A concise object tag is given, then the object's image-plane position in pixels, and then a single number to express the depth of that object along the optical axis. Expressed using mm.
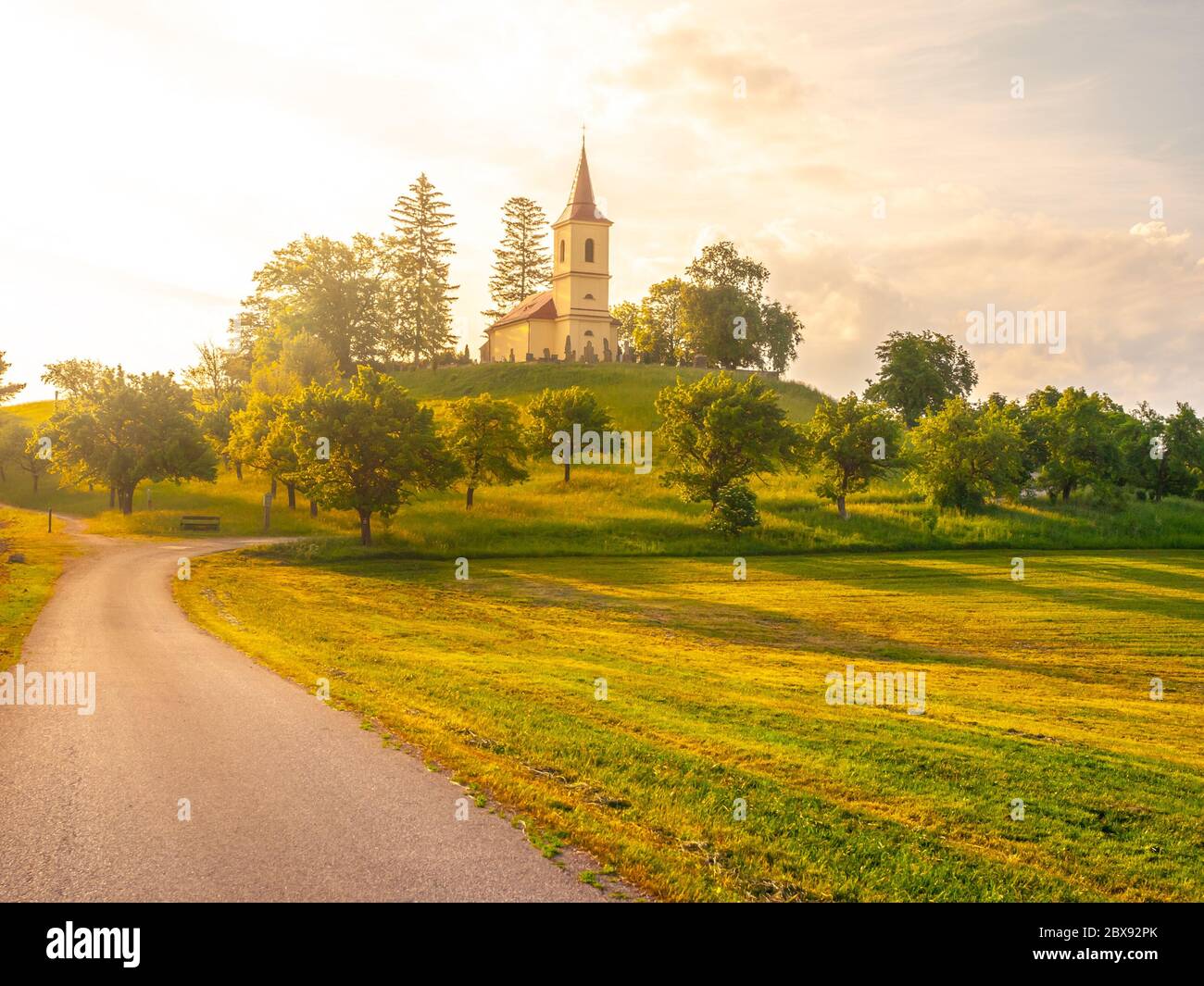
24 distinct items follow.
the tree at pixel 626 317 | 137750
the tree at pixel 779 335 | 120938
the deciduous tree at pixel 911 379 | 104875
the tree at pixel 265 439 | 61938
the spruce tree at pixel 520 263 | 143625
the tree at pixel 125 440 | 65875
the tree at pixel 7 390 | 119562
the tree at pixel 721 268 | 114000
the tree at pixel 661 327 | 120188
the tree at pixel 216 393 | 79875
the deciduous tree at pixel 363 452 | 51000
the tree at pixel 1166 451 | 79438
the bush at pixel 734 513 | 56188
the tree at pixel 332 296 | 98312
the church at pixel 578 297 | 115000
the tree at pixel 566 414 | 71750
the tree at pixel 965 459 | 61281
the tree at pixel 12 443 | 96688
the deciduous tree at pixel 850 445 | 60750
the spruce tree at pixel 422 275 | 115500
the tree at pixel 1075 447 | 67625
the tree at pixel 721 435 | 59406
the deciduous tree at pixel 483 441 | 63406
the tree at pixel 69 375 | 116875
